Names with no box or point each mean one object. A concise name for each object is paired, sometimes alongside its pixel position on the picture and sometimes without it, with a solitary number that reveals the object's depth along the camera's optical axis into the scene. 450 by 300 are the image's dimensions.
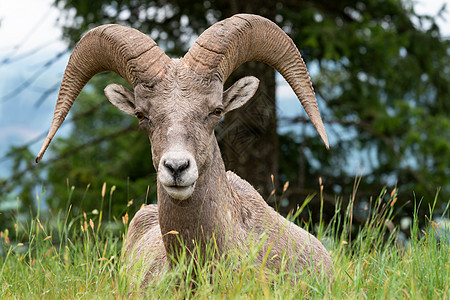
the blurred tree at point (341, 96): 18.45
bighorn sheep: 8.34
